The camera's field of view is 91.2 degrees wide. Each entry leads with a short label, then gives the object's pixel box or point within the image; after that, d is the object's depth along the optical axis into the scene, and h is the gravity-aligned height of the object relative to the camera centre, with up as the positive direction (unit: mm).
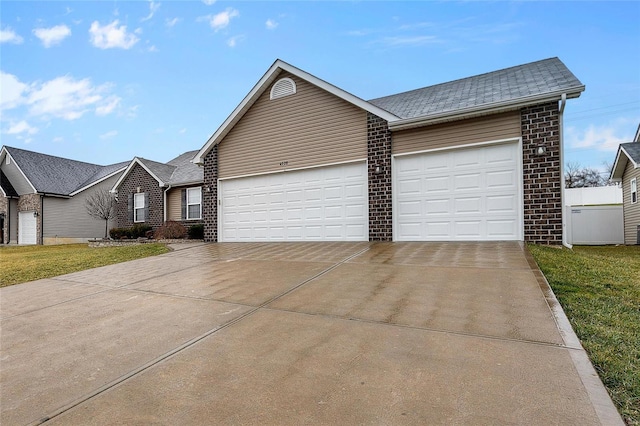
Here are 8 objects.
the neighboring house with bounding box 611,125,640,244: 13695 +1331
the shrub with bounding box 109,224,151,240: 16578 -745
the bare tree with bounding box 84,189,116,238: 18906 +803
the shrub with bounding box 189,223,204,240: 14273 -708
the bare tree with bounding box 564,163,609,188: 35594 +4047
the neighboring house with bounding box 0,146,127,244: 19916 +1210
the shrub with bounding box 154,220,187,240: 14461 -642
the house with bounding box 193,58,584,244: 7641 +1582
